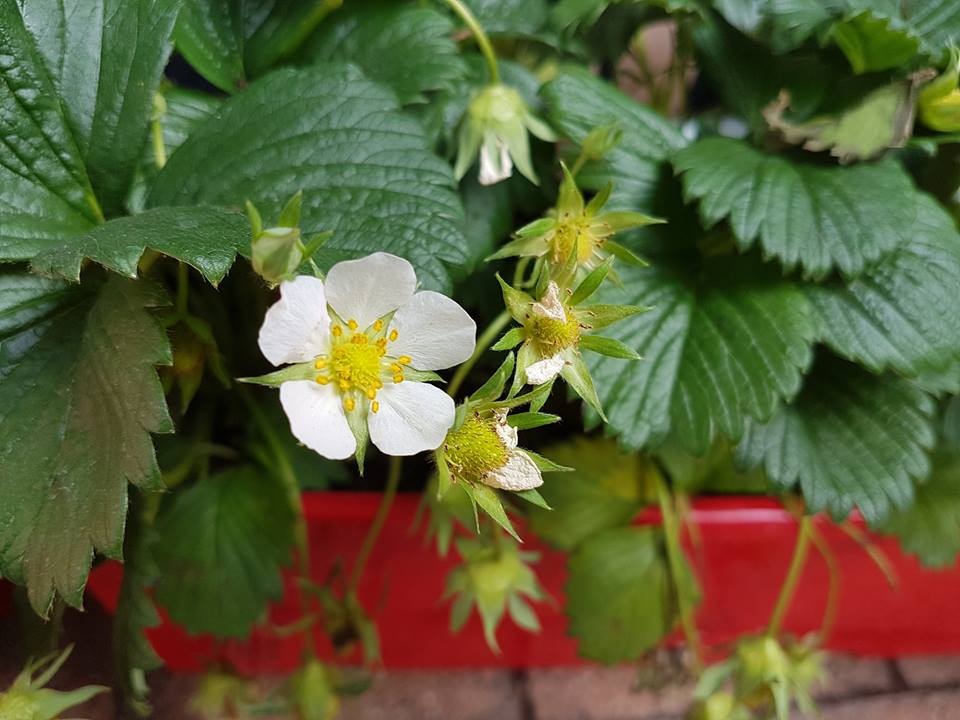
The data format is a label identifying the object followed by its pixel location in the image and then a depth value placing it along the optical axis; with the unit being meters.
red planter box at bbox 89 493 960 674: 0.27
